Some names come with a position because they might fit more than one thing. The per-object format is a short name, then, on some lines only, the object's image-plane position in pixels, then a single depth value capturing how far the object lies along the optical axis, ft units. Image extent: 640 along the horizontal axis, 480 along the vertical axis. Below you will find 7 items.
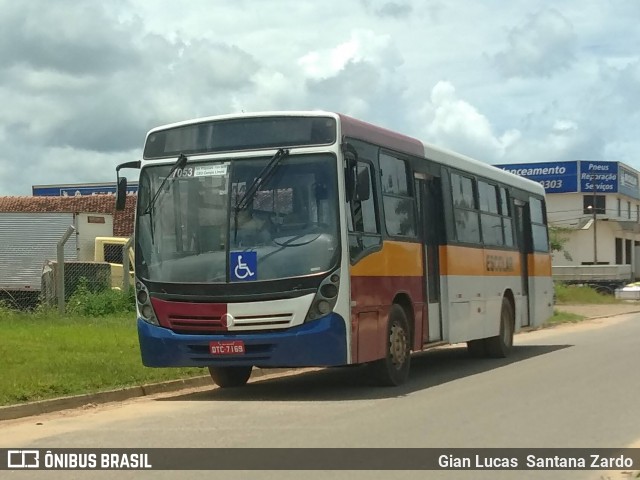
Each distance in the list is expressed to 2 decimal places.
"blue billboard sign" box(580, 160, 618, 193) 253.44
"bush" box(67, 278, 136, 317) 73.36
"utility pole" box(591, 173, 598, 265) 227.55
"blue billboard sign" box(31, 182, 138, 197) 222.28
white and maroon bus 37.73
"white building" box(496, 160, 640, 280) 239.30
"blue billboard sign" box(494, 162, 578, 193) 252.83
